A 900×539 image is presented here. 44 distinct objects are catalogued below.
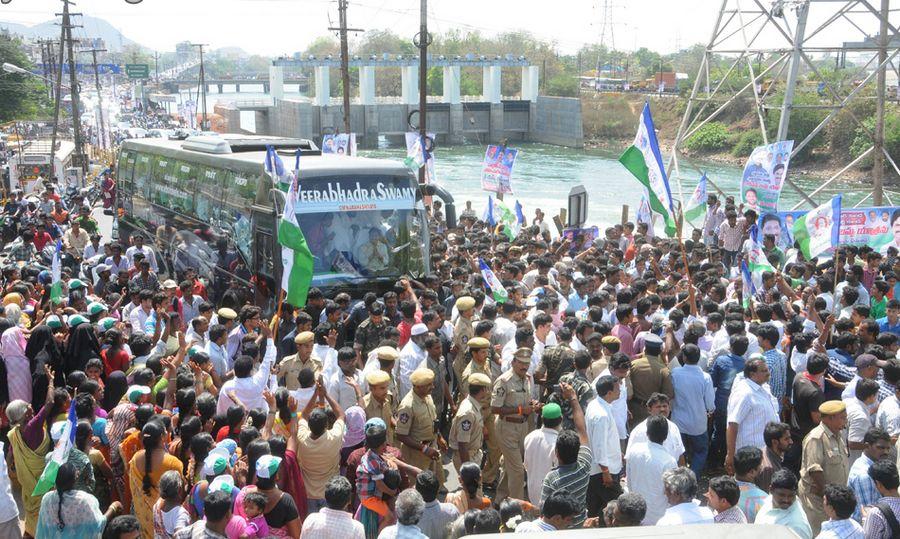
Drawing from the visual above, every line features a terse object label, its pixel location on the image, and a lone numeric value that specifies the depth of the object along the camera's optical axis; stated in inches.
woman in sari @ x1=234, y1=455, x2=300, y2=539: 187.2
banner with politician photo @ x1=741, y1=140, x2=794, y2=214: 509.7
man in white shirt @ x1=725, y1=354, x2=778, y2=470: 244.5
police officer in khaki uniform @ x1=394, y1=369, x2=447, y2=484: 244.1
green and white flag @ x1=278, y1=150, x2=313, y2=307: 323.9
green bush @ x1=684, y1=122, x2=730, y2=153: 2285.9
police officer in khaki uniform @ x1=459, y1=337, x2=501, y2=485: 268.1
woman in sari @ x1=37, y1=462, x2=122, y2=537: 192.1
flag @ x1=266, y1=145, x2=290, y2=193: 393.1
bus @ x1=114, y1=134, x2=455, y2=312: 403.9
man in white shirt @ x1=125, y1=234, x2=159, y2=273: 480.7
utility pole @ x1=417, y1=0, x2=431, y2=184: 805.2
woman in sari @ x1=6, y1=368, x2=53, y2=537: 231.9
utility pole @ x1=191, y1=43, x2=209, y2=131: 2500.1
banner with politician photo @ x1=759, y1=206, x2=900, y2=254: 454.9
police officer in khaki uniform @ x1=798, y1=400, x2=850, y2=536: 213.6
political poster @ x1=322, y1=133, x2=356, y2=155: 893.8
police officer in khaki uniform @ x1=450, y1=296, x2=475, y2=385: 312.0
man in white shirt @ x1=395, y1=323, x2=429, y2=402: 281.3
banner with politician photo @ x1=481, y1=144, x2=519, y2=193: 701.9
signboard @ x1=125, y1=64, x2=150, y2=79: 2559.1
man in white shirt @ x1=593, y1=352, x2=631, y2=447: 245.8
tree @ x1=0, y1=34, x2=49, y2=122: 2087.8
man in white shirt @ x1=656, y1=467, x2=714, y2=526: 182.5
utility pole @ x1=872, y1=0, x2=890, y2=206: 592.6
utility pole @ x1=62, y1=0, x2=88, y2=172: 1365.7
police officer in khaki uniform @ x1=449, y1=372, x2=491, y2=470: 243.4
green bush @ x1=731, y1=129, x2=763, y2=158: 2146.3
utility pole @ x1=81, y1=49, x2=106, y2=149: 1949.8
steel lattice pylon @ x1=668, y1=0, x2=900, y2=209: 573.0
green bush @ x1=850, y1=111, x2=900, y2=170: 1798.7
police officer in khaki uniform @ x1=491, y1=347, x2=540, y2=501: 254.7
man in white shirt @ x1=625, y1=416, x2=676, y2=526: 214.1
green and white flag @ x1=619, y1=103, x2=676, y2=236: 343.6
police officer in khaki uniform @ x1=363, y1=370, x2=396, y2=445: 249.4
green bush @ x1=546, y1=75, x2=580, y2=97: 3613.2
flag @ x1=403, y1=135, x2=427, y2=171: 751.4
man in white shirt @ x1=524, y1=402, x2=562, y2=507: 226.8
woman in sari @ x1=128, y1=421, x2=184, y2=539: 208.1
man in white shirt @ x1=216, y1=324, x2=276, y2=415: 252.1
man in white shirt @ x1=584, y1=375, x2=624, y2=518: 233.9
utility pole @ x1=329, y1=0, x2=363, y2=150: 1093.5
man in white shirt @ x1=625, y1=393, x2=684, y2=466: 221.8
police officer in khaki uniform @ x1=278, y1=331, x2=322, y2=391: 269.1
